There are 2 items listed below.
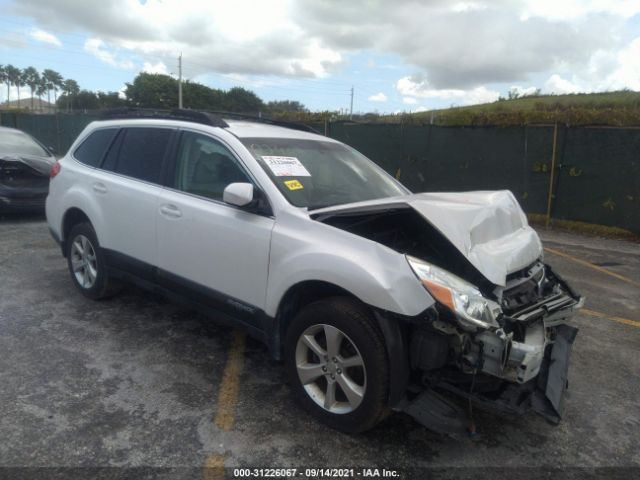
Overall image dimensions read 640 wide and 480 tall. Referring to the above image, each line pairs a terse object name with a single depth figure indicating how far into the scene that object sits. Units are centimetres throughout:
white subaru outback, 254
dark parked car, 798
